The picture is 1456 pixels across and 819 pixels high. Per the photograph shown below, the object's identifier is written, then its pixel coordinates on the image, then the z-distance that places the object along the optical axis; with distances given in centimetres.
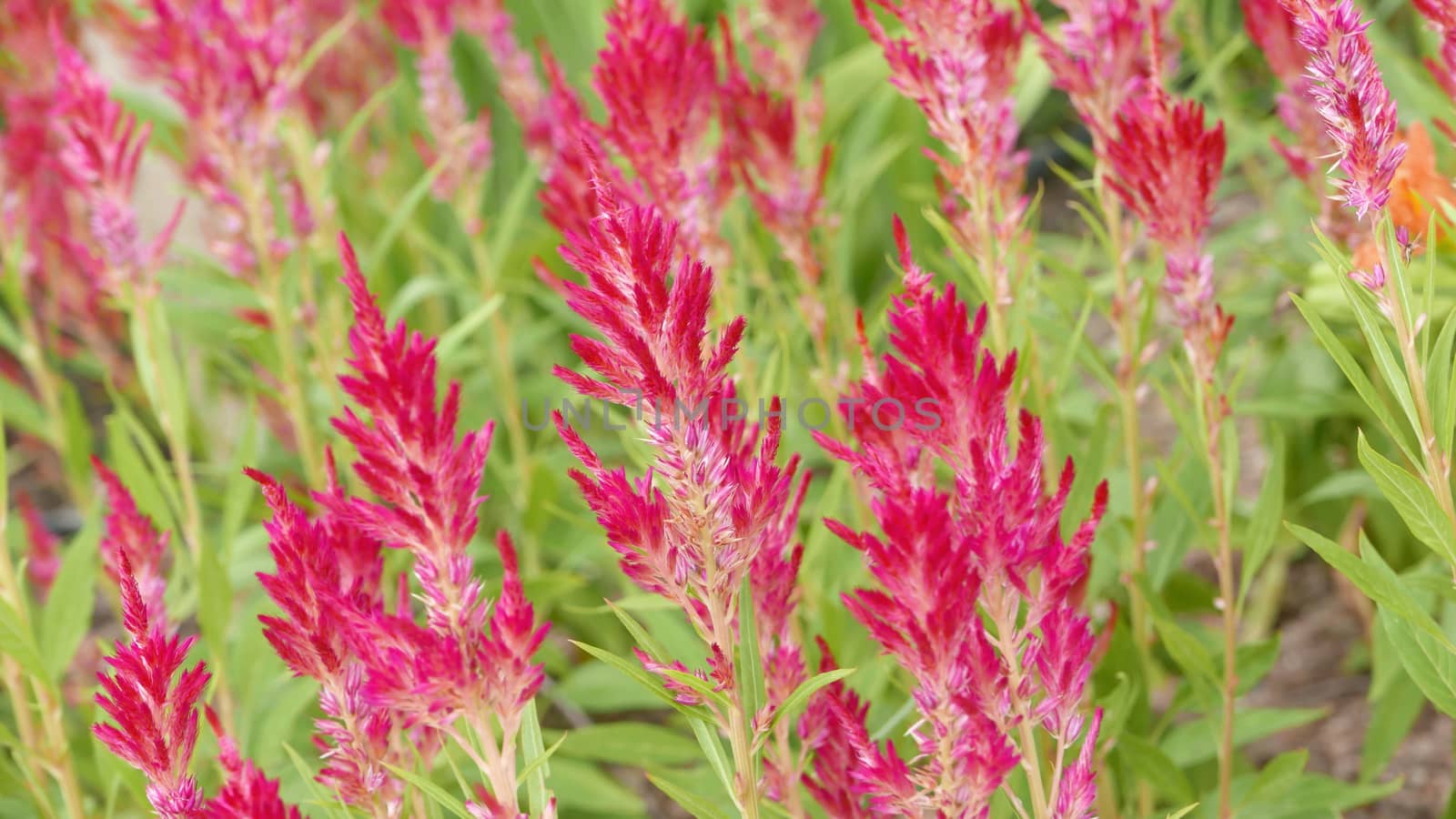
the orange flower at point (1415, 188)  201
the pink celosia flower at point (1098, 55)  201
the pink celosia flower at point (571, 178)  204
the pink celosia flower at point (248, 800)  177
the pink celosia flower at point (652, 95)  197
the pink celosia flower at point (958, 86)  191
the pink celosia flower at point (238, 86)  219
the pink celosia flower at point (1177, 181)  191
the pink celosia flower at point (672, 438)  177
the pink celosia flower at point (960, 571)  178
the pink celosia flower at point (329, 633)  180
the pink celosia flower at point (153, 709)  178
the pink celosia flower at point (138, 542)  197
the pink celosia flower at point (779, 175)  211
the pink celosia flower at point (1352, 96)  180
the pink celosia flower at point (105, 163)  209
